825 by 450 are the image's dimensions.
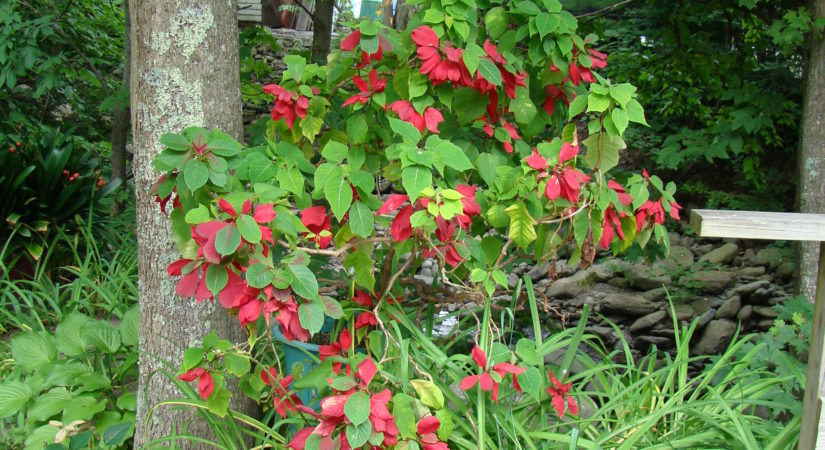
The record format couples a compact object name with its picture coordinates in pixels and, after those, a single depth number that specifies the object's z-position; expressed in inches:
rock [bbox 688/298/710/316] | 192.7
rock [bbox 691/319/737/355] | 172.2
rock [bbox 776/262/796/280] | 204.3
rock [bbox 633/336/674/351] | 180.7
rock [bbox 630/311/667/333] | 188.4
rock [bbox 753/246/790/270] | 211.0
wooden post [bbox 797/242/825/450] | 66.1
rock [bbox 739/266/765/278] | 216.1
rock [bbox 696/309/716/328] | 183.2
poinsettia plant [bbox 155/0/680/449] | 69.3
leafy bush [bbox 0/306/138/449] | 95.3
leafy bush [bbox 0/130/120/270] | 161.0
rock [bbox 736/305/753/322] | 185.8
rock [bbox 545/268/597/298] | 219.9
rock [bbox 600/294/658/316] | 199.9
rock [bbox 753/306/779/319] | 184.4
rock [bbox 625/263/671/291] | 215.2
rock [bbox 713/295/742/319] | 186.2
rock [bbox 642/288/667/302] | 208.5
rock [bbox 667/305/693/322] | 189.8
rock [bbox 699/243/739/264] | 226.7
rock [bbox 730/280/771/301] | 195.3
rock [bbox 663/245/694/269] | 220.5
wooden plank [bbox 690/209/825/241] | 62.5
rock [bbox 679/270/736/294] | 207.0
